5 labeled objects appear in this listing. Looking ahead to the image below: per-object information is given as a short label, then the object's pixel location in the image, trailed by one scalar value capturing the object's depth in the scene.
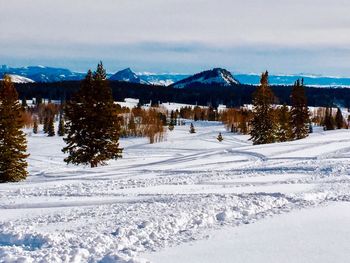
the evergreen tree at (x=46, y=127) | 129.55
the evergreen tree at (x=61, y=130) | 118.44
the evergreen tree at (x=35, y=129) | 133.52
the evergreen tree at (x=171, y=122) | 133.85
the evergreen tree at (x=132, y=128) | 127.11
